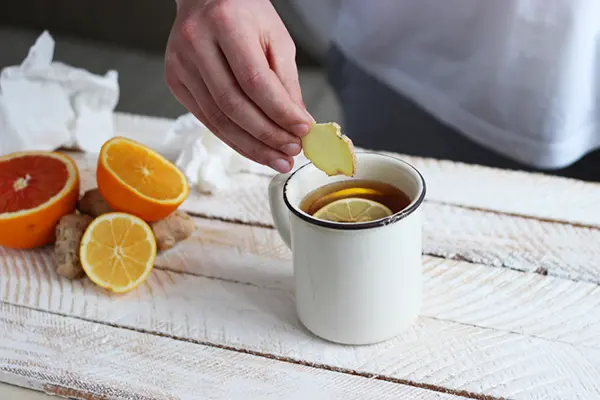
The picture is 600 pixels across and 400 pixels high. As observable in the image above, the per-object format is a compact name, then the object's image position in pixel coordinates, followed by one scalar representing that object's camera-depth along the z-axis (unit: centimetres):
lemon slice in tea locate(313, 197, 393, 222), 79
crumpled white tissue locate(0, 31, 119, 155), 100
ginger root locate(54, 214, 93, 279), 86
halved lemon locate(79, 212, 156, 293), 85
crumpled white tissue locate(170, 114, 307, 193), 96
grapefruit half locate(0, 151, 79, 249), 88
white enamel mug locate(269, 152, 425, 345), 77
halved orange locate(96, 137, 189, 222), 87
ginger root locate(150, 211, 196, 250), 89
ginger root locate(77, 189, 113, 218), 90
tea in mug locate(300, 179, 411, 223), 80
